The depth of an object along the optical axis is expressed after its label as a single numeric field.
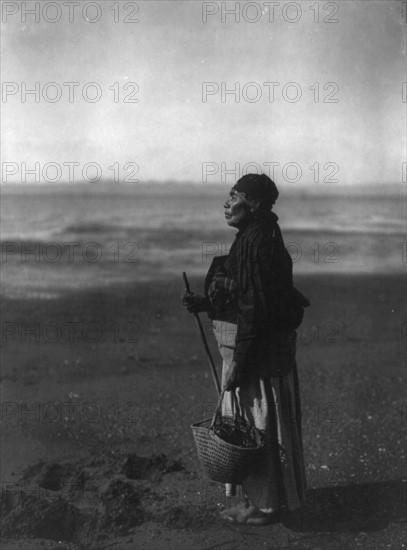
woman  3.42
